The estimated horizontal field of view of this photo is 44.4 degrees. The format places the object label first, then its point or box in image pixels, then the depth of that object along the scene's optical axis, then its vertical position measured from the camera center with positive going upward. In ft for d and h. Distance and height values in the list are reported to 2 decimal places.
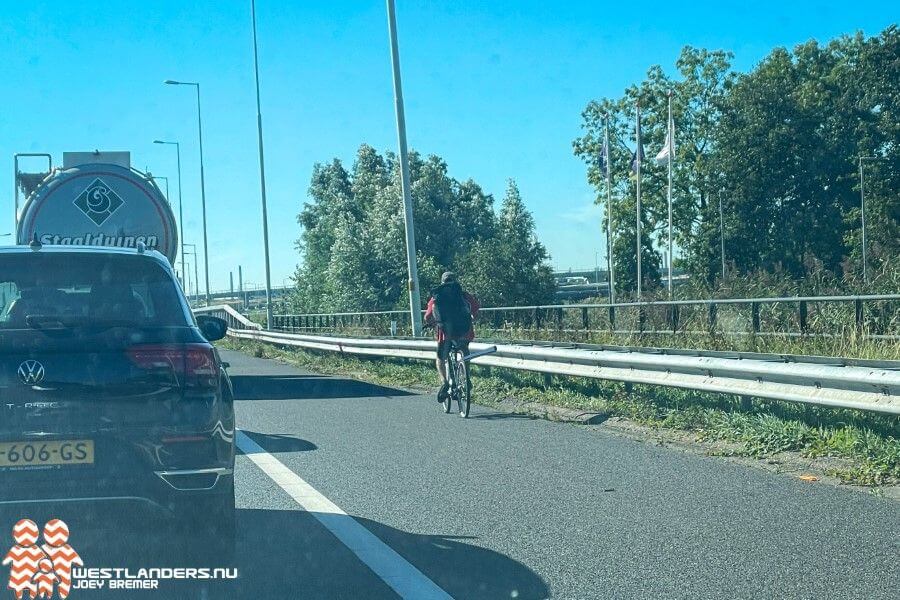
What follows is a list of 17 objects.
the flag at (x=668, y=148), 163.12 +23.03
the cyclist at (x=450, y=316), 45.57 -0.14
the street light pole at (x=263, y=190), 125.18 +15.12
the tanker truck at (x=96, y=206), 53.26 +6.05
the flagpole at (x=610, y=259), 175.32 +7.54
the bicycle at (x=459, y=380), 42.91 -2.71
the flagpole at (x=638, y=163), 159.01 +20.34
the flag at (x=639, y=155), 159.53 +21.67
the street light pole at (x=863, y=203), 166.38 +13.75
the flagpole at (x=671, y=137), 163.94 +24.67
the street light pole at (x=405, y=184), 70.03 +8.41
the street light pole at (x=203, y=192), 150.09 +21.36
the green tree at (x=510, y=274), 172.45 +5.59
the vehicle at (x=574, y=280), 514.27 +12.63
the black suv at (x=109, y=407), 15.84 -1.18
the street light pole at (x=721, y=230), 192.63 +12.39
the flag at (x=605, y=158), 174.50 +24.11
